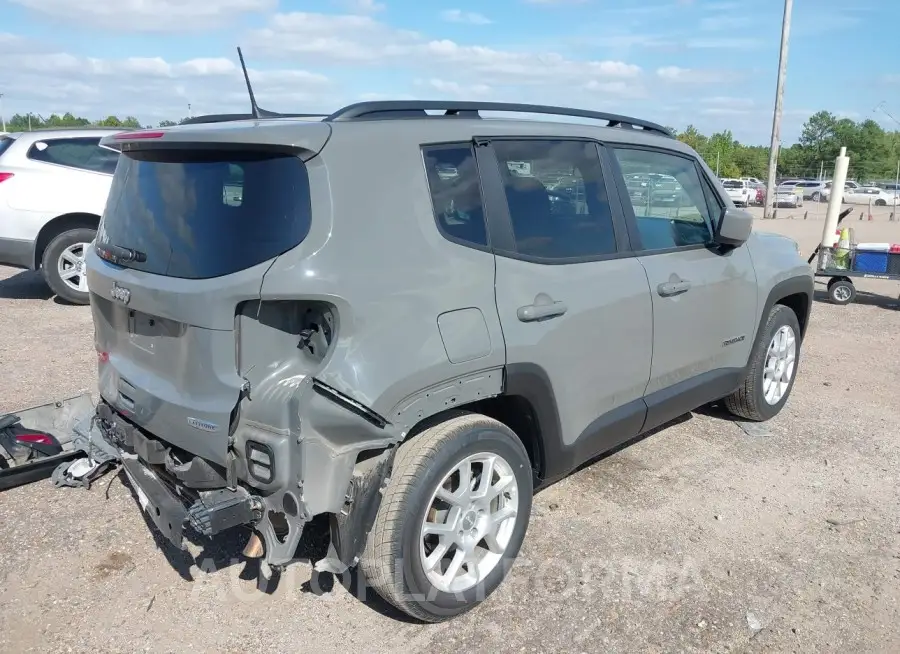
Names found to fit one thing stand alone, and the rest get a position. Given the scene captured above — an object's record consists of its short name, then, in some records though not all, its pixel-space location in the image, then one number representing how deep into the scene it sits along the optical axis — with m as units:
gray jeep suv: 2.54
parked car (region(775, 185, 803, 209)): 38.16
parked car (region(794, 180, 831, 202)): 44.19
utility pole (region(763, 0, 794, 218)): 24.97
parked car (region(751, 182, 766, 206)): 38.81
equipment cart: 9.29
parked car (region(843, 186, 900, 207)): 41.19
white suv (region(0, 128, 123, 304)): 8.22
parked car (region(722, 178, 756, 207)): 35.85
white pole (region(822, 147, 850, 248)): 9.95
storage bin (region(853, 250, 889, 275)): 9.33
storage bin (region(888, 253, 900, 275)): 9.23
